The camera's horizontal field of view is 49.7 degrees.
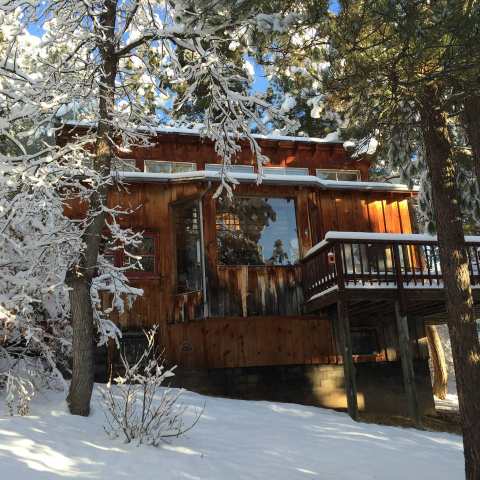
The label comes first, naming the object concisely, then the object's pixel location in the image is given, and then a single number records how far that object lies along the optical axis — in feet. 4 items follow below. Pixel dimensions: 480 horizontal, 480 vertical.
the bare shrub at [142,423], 22.75
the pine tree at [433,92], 22.15
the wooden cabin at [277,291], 40.65
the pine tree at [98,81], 25.98
